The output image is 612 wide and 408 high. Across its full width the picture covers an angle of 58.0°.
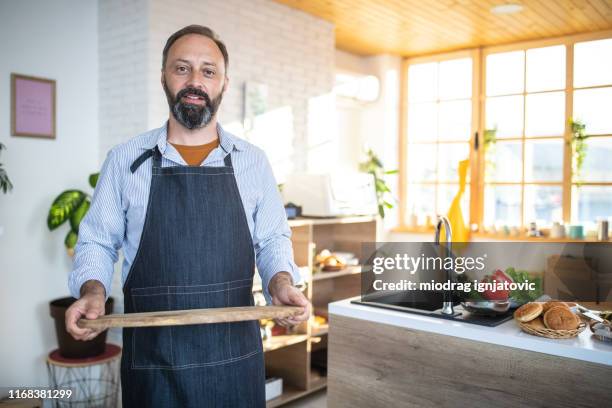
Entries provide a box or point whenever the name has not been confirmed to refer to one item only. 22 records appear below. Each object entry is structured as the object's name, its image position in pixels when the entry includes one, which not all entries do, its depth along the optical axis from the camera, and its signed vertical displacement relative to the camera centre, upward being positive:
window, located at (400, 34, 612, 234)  5.42 +0.78
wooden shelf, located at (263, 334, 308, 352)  3.76 -0.97
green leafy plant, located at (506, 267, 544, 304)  2.29 -0.37
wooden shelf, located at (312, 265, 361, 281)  4.14 -0.55
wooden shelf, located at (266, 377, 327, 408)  3.82 -1.38
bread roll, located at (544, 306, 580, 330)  1.97 -0.42
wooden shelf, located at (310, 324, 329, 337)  4.18 -0.98
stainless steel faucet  2.28 -0.37
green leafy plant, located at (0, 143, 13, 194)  3.24 +0.11
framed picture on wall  3.50 +0.61
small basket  1.95 -0.46
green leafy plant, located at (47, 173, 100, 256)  3.46 -0.07
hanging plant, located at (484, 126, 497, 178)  5.92 +0.61
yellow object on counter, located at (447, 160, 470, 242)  5.68 -0.10
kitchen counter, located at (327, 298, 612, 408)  1.88 -0.62
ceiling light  4.57 +1.63
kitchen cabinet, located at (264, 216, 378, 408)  3.95 -0.78
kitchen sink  2.22 -0.45
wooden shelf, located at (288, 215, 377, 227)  3.81 -0.13
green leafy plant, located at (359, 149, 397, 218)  5.58 +0.35
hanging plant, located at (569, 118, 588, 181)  5.35 +0.57
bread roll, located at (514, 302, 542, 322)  2.04 -0.41
